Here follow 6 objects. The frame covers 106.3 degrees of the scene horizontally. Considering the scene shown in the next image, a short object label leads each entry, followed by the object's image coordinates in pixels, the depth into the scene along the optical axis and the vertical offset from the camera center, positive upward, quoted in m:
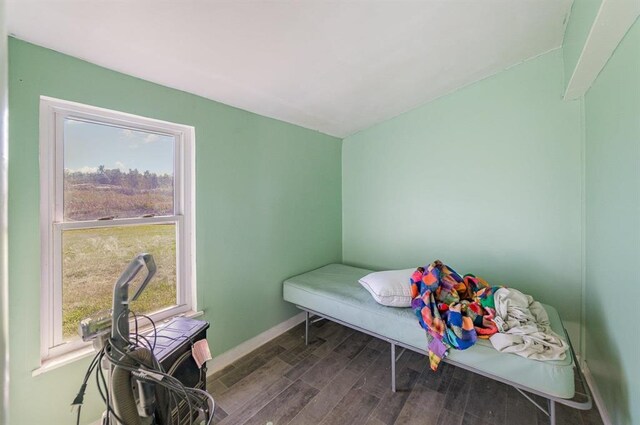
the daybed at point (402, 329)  1.18 -0.80
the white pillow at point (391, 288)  1.79 -0.59
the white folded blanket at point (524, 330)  1.24 -0.68
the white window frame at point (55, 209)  1.23 +0.01
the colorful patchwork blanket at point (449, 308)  1.43 -0.63
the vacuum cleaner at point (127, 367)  0.82 -0.55
